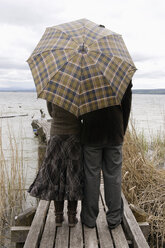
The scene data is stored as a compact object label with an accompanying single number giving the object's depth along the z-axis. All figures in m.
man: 2.16
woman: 2.20
